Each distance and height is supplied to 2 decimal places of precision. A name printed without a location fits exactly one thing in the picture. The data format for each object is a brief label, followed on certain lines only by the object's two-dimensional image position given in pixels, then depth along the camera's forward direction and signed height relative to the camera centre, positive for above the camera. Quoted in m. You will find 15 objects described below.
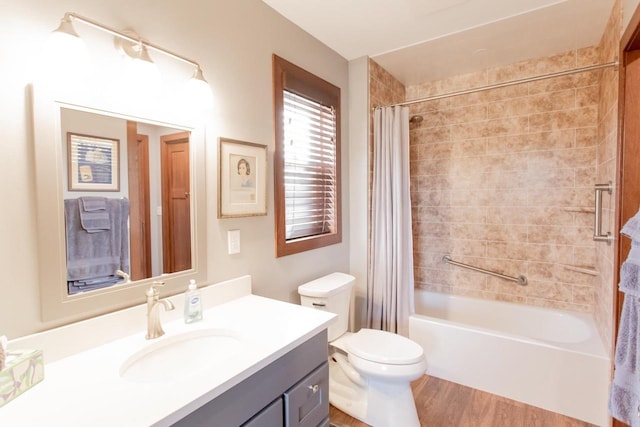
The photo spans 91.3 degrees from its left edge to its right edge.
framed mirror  0.98 +0.01
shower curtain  2.37 -0.15
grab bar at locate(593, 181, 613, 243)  1.82 -0.10
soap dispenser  1.27 -0.41
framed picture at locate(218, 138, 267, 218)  1.51 +0.13
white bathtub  1.82 -1.02
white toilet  1.66 -0.89
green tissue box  0.76 -0.42
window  1.86 +0.30
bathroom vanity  0.75 -0.48
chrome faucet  1.13 -0.38
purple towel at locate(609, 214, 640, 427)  1.12 -0.56
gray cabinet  0.85 -0.61
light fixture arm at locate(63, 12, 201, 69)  1.00 +0.61
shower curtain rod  1.70 +0.74
